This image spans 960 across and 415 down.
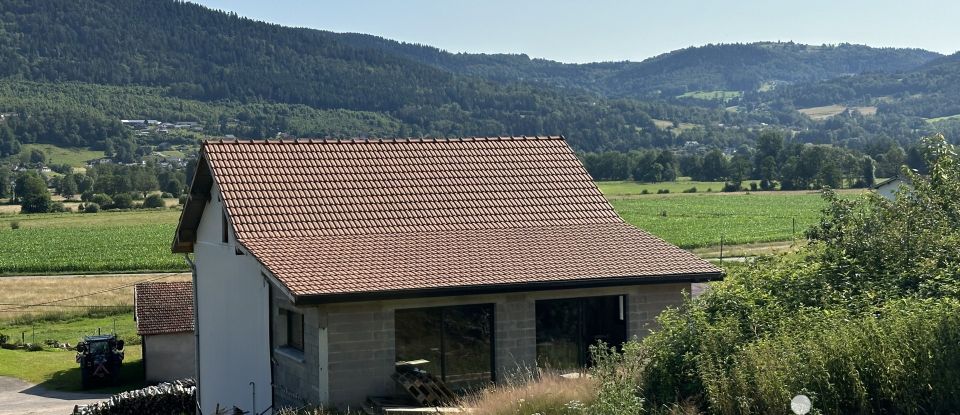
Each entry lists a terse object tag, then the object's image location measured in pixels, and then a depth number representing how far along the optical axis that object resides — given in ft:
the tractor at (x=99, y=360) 120.78
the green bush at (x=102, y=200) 429.79
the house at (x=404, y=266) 62.90
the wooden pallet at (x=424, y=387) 61.05
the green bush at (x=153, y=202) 425.28
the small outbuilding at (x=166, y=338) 122.31
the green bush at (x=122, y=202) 430.20
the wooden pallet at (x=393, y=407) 56.86
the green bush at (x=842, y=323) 40.40
